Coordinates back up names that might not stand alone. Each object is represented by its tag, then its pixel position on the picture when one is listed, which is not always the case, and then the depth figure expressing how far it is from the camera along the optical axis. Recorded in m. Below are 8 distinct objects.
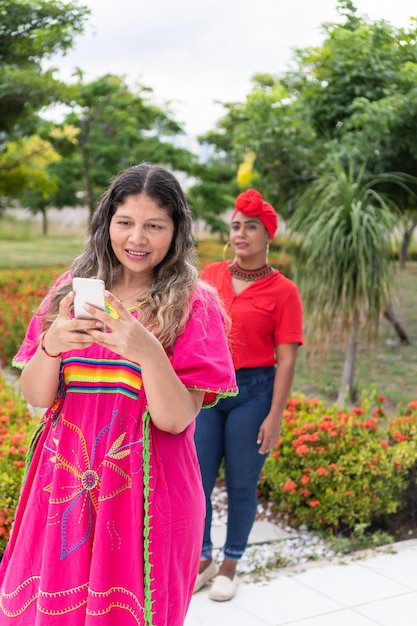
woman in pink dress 1.76
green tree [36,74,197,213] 14.88
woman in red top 3.17
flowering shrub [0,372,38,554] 3.27
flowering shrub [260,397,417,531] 3.95
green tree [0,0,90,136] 8.76
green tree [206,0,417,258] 6.89
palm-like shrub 5.97
